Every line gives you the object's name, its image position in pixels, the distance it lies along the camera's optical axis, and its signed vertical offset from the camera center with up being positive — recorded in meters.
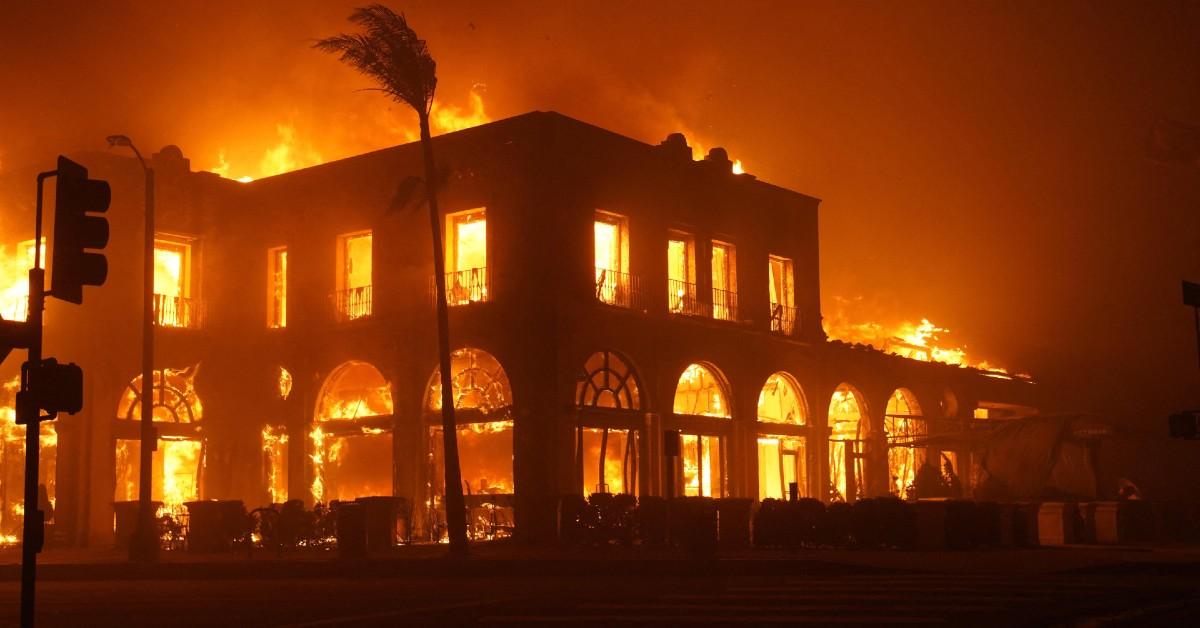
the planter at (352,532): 27.11 -0.76
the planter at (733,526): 29.08 -0.82
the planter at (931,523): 27.94 -0.79
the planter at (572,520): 30.14 -0.67
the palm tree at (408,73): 27.84 +8.26
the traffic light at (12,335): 11.23 +1.29
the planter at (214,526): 30.98 -0.69
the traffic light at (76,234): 11.46 +2.14
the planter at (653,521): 30.05 -0.71
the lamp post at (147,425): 27.31 +1.41
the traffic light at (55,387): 11.27 +0.87
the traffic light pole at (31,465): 10.91 +0.25
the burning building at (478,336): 33.84 +3.95
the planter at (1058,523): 32.09 -0.97
